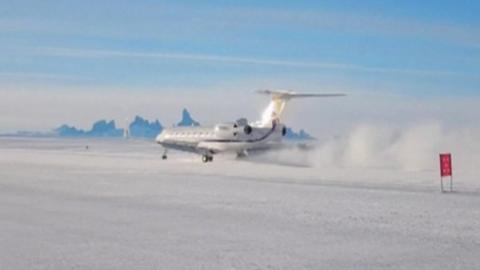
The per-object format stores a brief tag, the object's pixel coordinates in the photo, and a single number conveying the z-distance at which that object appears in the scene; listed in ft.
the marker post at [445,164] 81.15
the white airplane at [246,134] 165.17
